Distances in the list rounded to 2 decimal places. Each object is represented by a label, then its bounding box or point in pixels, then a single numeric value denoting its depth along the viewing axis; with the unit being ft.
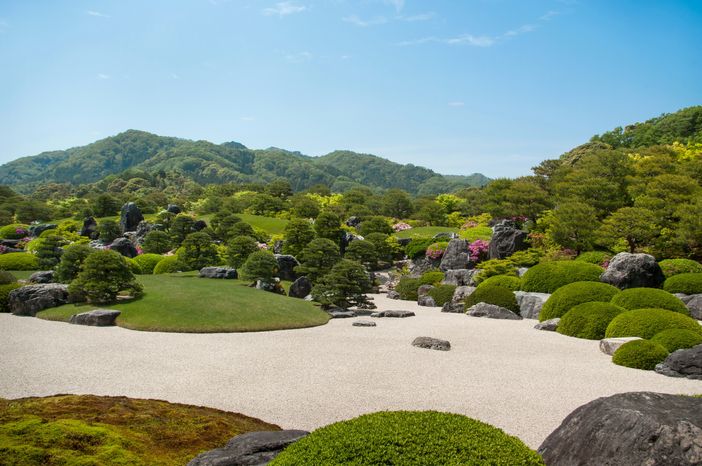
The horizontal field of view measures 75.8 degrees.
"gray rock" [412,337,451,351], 45.50
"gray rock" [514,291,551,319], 65.08
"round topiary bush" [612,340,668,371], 37.73
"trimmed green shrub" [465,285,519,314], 67.72
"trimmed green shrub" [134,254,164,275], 106.83
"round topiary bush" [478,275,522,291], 74.08
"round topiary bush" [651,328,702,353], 39.11
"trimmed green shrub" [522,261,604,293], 67.62
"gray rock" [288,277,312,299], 79.61
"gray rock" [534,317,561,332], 54.95
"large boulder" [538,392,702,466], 14.79
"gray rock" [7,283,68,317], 62.39
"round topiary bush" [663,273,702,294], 61.98
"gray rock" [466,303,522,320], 65.00
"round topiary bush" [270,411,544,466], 13.03
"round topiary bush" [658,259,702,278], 69.41
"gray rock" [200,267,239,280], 89.52
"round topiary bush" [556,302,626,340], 49.39
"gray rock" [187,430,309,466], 16.90
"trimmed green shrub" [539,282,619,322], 56.95
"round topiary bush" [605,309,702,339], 42.83
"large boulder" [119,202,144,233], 158.40
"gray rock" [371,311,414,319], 67.51
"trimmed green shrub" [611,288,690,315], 51.52
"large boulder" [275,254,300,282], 94.79
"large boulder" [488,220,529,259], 94.12
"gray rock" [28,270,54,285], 78.56
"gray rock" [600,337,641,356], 41.81
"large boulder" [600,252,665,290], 63.82
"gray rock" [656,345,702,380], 34.88
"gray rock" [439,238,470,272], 99.71
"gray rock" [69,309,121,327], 55.16
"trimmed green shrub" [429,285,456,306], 79.82
